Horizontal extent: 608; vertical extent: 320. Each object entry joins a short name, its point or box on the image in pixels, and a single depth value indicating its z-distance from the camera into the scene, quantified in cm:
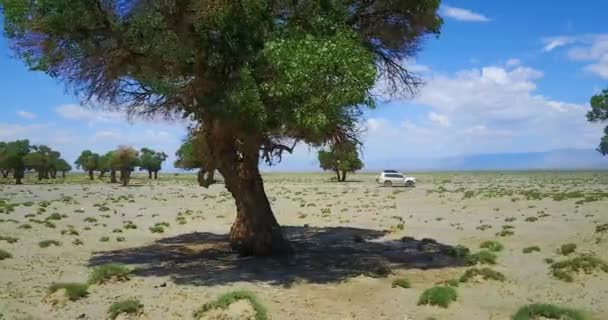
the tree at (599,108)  3102
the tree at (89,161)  13962
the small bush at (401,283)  1359
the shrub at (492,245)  1974
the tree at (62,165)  13512
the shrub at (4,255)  1756
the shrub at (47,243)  2033
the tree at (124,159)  9256
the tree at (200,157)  1923
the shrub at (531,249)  1889
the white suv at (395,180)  7825
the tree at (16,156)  10176
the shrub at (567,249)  1814
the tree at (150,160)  13725
